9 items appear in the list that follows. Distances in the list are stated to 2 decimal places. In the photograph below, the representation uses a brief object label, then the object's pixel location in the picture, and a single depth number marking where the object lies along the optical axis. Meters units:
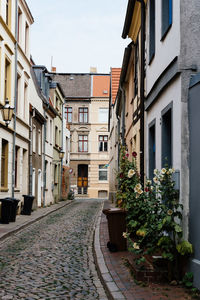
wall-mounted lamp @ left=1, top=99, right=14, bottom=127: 15.06
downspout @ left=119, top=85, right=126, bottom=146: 21.58
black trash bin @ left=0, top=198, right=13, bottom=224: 15.34
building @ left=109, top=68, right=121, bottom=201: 34.83
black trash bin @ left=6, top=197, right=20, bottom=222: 15.83
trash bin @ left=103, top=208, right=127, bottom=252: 9.12
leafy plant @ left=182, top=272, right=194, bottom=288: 5.71
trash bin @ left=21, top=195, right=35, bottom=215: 19.75
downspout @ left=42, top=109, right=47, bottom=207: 27.38
